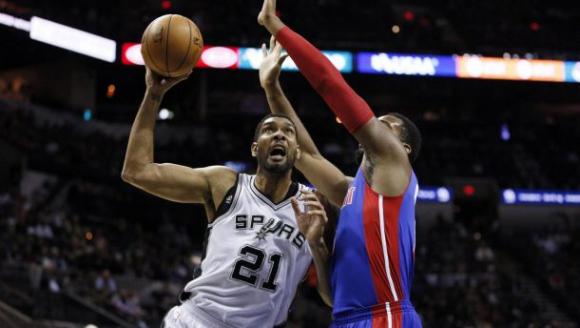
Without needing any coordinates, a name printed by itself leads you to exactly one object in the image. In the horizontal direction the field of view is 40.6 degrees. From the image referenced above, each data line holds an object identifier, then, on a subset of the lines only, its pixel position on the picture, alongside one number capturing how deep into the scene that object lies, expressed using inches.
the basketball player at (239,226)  161.2
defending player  145.2
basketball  166.7
